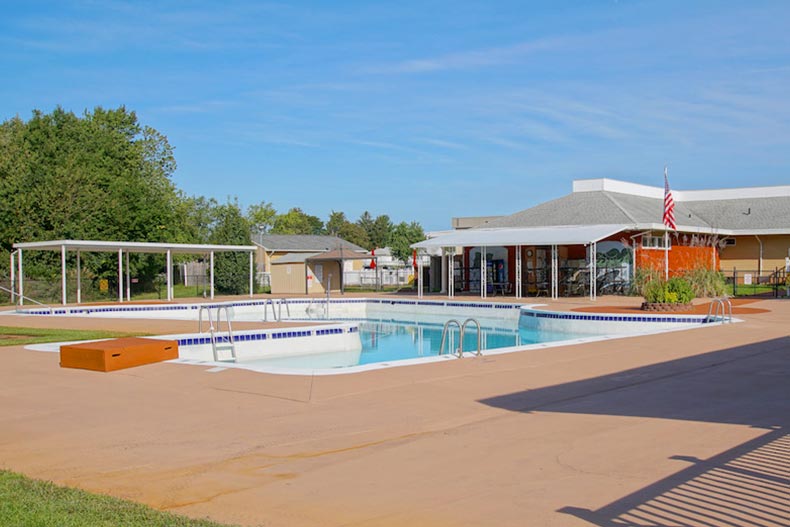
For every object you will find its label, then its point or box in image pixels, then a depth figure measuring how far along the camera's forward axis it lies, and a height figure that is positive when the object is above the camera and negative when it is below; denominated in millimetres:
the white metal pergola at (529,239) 25750 +1127
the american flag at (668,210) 24658 +1892
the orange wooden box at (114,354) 10242 -1099
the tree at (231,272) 35866 +44
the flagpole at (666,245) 24825 +771
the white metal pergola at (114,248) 25609 +988
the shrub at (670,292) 19562 -625
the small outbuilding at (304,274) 37906 -88
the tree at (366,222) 105950 +7143
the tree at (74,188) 31453 +3784
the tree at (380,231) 101400 +5502
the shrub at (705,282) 25234 -493
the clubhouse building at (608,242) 27984 +1037
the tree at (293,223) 81000 +5657
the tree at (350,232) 97062 +5104
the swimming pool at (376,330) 14328 -1444
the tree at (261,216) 78625 +5878
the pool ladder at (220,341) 12859 -1243
